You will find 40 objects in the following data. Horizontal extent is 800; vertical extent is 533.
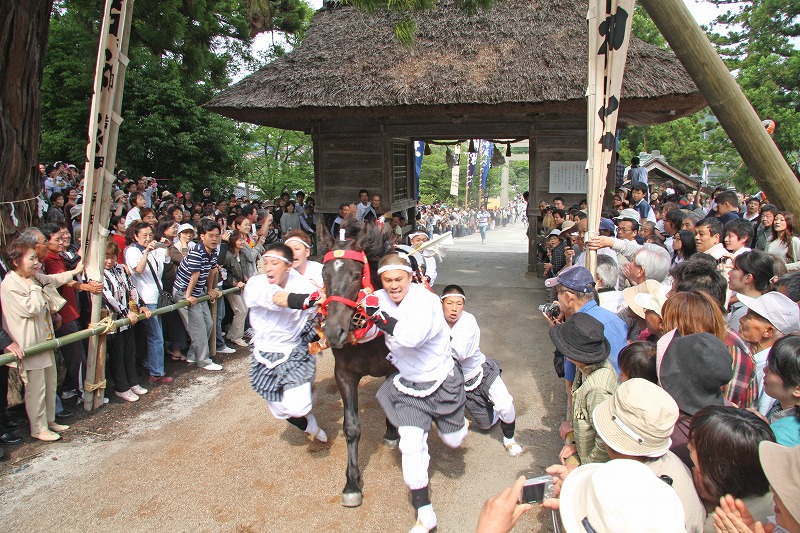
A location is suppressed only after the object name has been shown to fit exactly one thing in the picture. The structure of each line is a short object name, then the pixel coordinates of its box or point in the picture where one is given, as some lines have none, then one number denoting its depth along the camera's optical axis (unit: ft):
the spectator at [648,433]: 6.56
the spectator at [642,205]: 29.14
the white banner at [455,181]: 103.42
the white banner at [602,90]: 12.26
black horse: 10.94
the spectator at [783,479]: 5.15
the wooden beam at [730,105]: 8.78
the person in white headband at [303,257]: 14.60
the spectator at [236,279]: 22.33
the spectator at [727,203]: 23.66
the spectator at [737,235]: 16.45
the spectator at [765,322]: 9.82
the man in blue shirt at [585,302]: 11.02
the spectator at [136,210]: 30.13
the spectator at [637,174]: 38.45
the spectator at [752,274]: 12.79
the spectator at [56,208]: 26.99
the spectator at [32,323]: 13.70
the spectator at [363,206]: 35.78
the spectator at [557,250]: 24.76
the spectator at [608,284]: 14.53
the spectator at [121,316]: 16.83
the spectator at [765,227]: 19.58
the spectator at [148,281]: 18.21
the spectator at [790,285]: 11.76
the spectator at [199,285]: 19.71
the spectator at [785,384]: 7.26
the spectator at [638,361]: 9.18
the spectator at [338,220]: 27.63
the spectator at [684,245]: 17.97
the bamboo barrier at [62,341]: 13.15
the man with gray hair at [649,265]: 14.71
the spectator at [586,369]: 8.93
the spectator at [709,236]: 16.43
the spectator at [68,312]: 15.96
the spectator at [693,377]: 7.86
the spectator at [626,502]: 4.30
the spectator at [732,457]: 6.32
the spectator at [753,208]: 25.30
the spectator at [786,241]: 17.71
